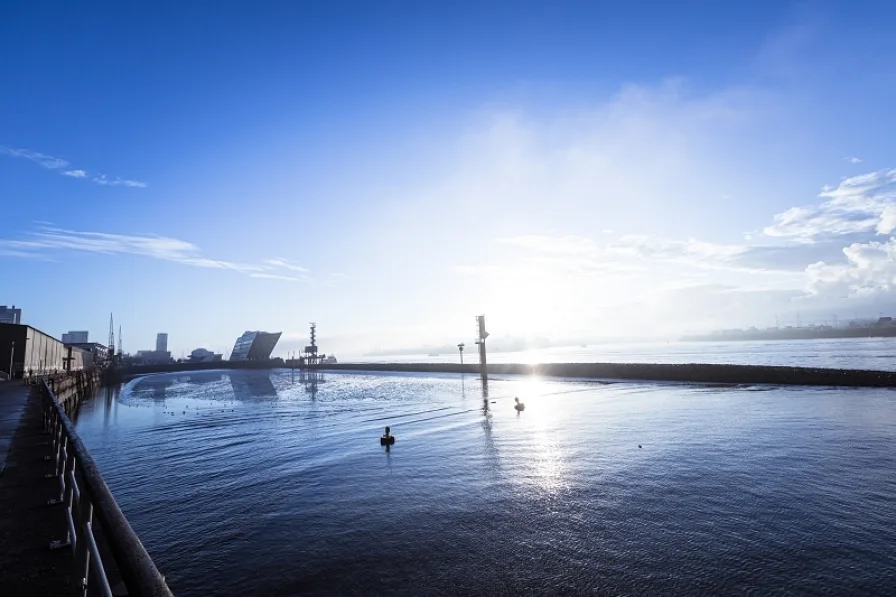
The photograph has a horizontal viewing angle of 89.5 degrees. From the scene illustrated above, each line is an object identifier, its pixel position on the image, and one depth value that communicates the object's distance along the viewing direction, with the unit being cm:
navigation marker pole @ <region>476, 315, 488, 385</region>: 5606
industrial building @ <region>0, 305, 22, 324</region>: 15981
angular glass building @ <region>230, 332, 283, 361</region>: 13388
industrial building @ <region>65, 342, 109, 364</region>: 12746
